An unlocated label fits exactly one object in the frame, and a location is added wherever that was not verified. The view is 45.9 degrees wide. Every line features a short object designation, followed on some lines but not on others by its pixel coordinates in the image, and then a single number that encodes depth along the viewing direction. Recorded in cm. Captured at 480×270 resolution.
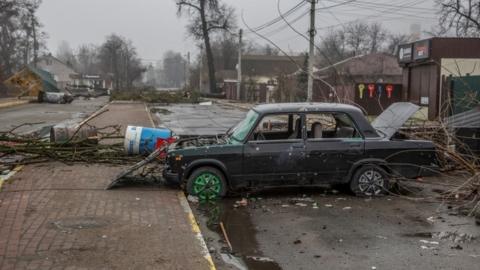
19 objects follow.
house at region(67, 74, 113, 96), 12900
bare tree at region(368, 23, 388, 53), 9631
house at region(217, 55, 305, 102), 9868
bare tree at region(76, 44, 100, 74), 16988
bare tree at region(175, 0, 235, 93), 7488
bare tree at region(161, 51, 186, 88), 18925
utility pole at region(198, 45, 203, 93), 8964
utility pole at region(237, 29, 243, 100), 5886
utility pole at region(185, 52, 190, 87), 11475
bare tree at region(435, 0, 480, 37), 4469
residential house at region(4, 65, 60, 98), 5266
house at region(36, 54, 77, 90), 13300
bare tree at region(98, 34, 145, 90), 11412
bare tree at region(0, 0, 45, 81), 7319
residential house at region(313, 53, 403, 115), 3366
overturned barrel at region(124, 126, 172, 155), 1212
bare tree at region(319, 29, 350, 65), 8224
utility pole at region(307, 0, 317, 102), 2717
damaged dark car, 905
